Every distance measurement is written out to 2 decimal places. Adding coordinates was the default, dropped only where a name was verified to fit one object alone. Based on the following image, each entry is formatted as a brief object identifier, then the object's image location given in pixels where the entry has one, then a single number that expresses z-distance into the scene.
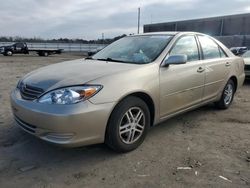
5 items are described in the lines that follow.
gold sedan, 2.03
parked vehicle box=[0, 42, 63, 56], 19.32
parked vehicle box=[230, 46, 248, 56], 7.52
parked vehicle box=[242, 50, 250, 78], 6.18
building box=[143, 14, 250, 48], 19.17
